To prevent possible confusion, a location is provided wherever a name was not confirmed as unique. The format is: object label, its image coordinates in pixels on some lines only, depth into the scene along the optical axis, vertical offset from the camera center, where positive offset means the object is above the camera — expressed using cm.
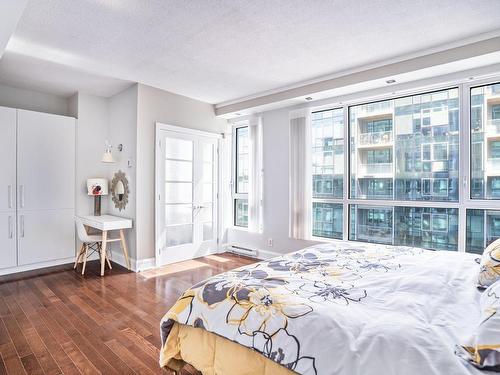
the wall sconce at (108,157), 421 +42
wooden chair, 395 -76
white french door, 436 -12
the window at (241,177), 534 +17
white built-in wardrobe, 379 -4
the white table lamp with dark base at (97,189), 437 -4
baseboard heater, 492 -112
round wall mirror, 432 -6
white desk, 385 -52
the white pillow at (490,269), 155 -45
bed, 108 -58
